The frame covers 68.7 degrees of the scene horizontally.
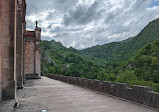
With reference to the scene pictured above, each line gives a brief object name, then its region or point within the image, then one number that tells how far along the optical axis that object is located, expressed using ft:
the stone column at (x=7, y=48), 18.16
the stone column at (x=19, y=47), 30.72
